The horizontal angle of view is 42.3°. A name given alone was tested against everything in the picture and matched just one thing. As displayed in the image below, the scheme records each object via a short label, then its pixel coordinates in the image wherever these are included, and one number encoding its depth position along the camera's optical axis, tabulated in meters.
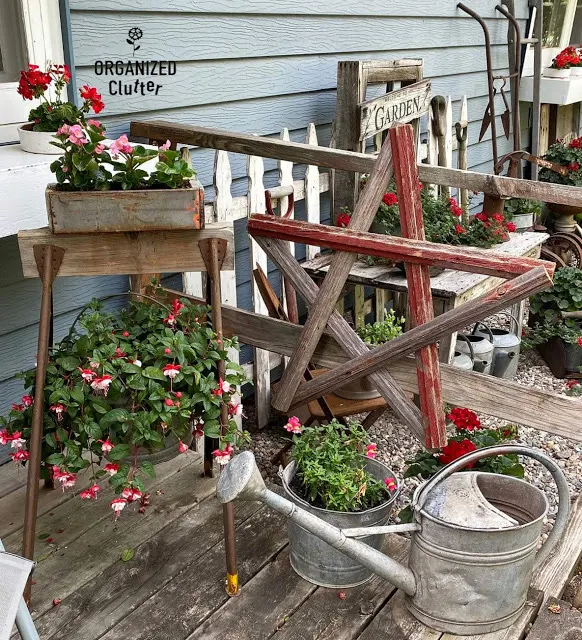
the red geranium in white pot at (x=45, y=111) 2.12
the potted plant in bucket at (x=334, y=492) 2.09
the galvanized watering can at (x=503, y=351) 4.41
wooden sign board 3.88
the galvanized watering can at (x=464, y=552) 1.88
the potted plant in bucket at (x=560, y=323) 4.65
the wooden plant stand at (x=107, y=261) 1.99
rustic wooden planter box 1.97
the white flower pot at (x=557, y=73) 6.54
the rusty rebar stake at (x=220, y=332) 2.07
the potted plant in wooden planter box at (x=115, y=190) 1.96
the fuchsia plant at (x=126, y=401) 1.98
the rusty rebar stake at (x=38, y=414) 1.97
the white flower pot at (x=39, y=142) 2.26
